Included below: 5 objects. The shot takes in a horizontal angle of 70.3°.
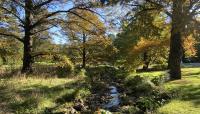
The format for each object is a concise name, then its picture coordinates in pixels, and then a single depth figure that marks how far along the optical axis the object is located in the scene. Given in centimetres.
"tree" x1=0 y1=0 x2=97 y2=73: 952
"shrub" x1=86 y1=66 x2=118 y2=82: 1477
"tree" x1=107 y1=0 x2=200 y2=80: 921
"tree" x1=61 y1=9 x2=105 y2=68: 996
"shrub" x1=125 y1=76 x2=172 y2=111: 634
